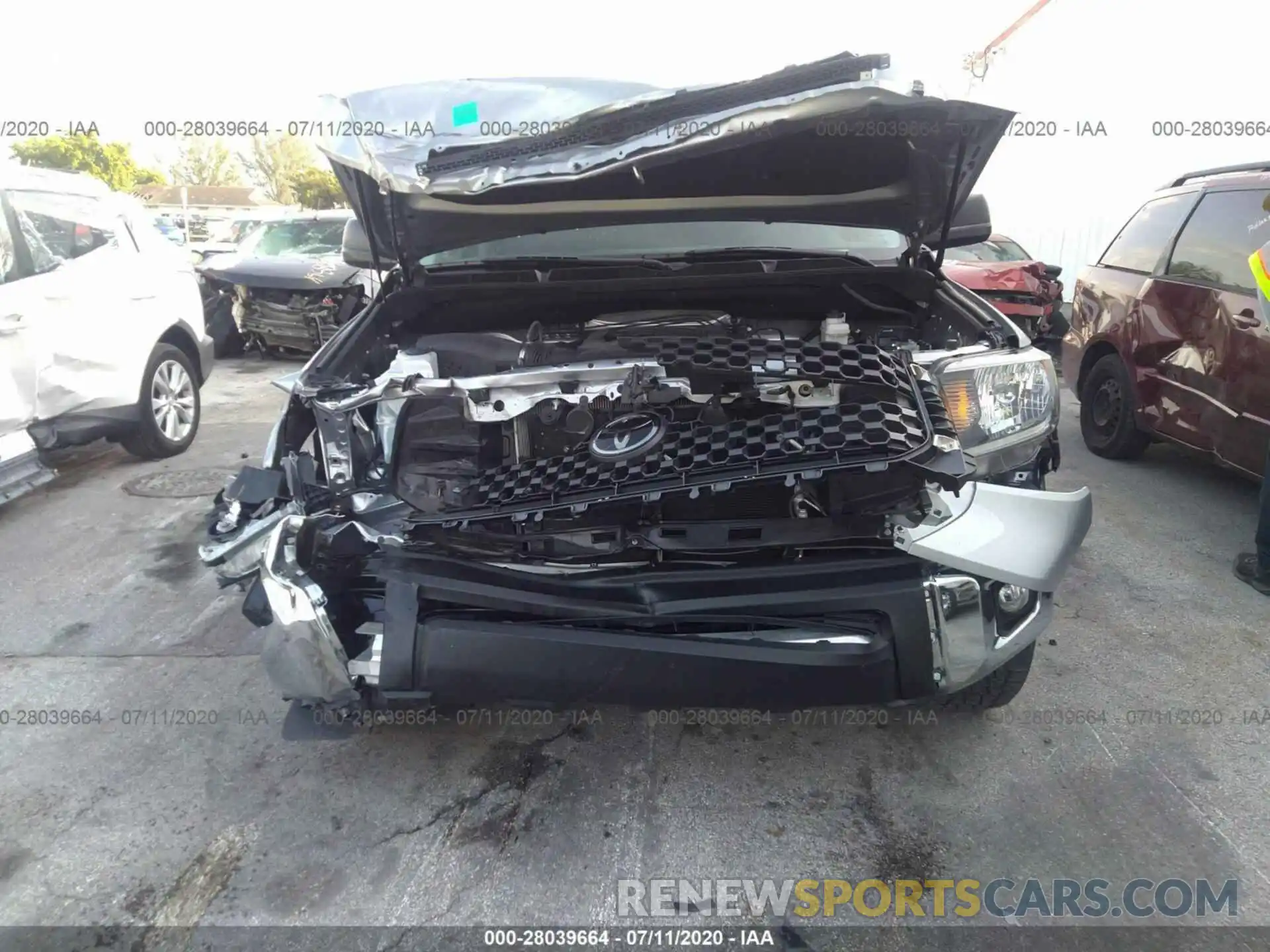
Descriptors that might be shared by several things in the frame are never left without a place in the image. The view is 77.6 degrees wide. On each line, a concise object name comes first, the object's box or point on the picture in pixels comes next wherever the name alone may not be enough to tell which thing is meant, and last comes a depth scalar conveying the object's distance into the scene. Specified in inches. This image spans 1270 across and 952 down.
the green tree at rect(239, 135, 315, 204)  1996.8
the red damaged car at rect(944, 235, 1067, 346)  354.0
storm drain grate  198.2
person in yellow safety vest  142.9
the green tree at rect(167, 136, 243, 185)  1952.5
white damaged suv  169.9
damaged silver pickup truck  76.7
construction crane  576.1
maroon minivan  161.8
